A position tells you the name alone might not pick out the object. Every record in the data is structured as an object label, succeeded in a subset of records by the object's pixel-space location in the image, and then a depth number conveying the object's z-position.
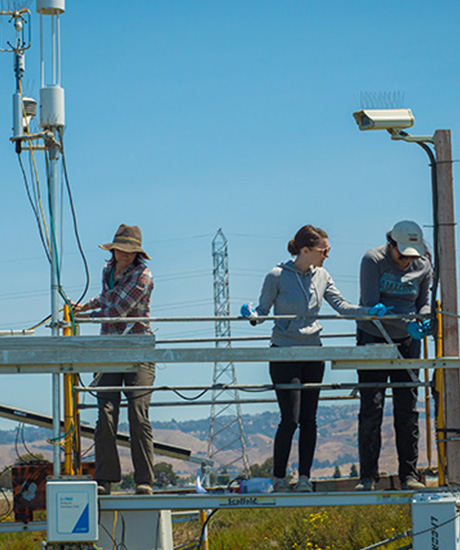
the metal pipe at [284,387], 14.70
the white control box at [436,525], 14.17
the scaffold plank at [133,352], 14.42
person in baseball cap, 15.21
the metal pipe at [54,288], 14.93
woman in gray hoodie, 14.87
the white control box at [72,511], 14.42
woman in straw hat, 15.25
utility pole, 15.04
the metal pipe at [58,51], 16.50
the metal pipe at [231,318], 14.63
